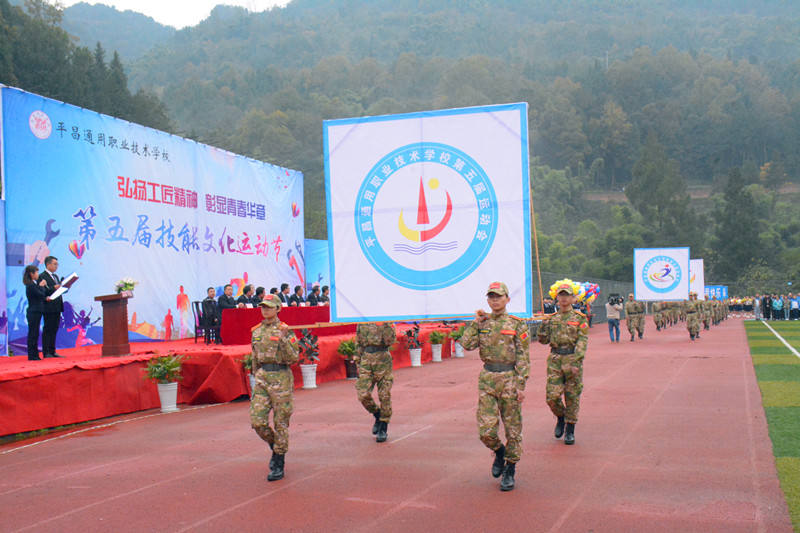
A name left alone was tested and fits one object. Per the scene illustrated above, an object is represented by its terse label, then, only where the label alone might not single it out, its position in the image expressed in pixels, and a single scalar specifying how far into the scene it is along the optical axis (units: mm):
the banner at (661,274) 31359
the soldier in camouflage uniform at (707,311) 34125
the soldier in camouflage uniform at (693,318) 26047
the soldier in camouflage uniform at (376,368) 8883
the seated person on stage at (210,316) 17039
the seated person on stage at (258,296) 17905
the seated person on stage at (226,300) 17172
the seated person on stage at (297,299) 18719
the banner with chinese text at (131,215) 15109
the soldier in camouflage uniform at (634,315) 26531
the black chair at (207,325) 16969
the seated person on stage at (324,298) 19897
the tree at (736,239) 87500
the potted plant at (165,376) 11969
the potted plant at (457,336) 21462
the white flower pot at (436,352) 20628
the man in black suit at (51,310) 12461
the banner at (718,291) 62406
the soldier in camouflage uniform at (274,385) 7125
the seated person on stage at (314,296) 19228
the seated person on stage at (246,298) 17403
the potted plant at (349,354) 15438
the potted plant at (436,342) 20562
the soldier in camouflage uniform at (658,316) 33288
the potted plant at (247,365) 11977
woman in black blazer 12211
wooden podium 12695
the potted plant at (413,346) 18938
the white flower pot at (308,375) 14375
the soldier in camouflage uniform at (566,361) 8570
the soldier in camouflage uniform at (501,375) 6586
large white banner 7633
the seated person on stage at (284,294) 18362
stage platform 9836
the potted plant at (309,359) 14289
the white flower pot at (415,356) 18938
